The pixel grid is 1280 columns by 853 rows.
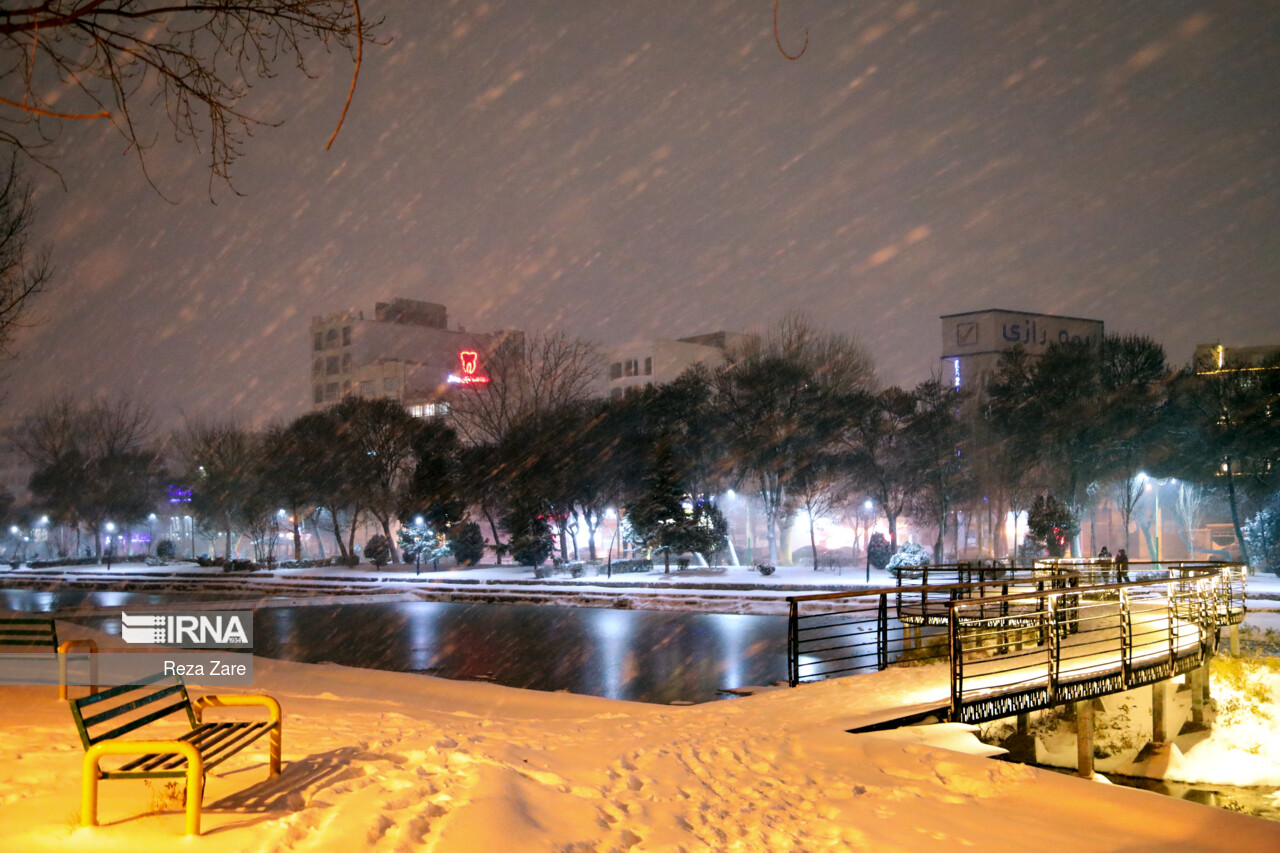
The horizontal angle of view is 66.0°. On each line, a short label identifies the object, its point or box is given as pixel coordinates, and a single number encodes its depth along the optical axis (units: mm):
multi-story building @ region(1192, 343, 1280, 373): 43750
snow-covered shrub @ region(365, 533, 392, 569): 56719
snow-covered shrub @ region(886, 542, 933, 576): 38438
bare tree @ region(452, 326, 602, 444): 56688
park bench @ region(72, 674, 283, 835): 4691
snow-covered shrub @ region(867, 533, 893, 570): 42875
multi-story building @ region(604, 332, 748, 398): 83188
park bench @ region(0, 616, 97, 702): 9445
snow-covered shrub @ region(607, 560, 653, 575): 46031
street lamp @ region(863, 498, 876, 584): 53422
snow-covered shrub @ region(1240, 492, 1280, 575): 37312
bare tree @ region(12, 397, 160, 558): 74000
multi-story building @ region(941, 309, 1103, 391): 64938
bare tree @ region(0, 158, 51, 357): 15641
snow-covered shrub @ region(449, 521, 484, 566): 55250
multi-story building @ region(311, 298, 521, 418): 93250
